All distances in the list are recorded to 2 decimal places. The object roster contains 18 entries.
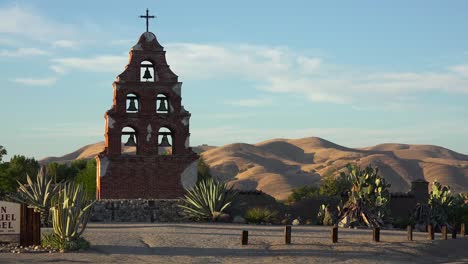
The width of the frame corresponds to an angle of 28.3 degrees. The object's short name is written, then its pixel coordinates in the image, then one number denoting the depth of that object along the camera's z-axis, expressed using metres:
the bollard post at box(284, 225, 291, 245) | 26.39
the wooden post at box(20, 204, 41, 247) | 25.34
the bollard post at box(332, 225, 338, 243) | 27.08
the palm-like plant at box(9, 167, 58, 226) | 32.53
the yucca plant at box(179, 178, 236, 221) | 36.47
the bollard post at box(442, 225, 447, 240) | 31.88
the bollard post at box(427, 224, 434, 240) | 30.75
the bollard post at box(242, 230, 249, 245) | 26.11
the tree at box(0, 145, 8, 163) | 67.51
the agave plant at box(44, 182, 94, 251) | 24.52
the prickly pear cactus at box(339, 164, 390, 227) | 35.69
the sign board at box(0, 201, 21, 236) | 25.36
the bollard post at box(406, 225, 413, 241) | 29.42
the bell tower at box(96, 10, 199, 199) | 38.91
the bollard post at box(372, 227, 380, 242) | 28.12
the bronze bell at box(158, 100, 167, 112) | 39.44
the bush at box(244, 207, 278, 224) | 36.38
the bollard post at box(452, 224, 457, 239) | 32.91
